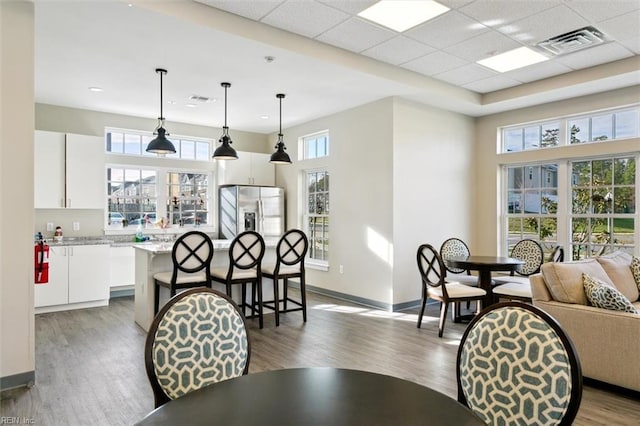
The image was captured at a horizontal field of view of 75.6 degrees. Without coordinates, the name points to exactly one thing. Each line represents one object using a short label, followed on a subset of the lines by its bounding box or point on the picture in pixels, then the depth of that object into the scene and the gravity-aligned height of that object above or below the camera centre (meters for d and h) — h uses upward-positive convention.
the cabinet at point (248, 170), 7.38 +0.77
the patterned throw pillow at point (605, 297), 3.03 -0.63
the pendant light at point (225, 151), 5.16 +0.77
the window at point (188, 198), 7.22 +0.25
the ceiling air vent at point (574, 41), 3.96 +1.74
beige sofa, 2.90 -0.81
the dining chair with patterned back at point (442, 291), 4.37 -0.85
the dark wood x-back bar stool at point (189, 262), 4.18 -0.52
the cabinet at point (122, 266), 6.26 -0.84
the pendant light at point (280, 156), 5.57 +0.77
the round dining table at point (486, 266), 4.36 -0.56
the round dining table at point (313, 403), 1.17 -0.59
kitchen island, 4.55 -0.65
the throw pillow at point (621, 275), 3.78 -0.57
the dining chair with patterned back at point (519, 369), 1.36 -0.54
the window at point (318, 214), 6.86 -0.02
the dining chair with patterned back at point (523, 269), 4.51 -0.72
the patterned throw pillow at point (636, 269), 3.92 -0.53
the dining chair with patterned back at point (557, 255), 5.03 -0.51
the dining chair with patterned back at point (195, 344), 1.59 -0.53
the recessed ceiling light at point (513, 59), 4.46 +1.74
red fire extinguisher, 3.89 -0.53
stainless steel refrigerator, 7.06 +0.04
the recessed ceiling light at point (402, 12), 3.45 +1.75
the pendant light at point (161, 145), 4.63 +0.76
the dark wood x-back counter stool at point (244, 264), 4.56 -0.58
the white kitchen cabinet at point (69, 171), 5.76 +0.59
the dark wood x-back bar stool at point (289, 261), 4.86 -0.58
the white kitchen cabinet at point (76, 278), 5.41 -0.90
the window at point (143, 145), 6.67 +1.16
